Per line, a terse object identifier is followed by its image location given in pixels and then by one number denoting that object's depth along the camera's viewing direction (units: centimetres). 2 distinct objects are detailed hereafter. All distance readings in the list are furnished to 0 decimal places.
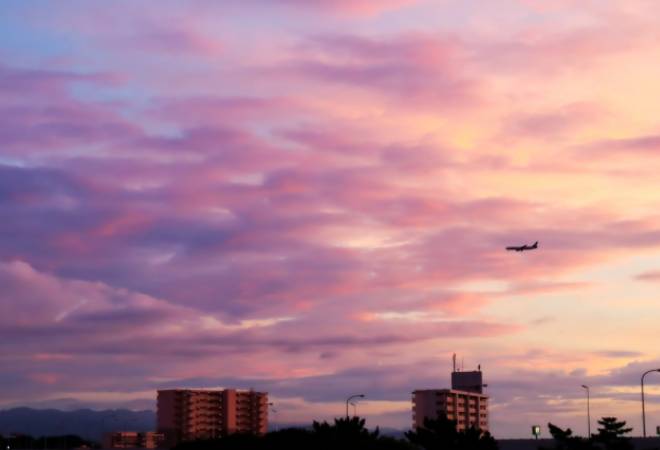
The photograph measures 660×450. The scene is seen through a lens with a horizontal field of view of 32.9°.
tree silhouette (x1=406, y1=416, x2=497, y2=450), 9050
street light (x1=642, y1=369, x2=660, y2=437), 14312
